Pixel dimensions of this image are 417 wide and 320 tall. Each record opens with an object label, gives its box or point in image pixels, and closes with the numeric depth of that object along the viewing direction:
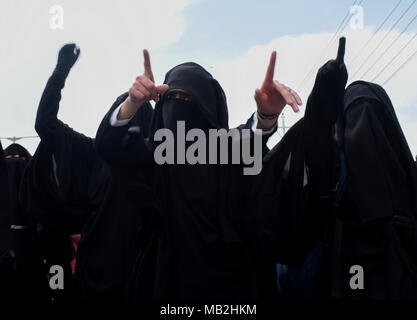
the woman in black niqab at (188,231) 2.23
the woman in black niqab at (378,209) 2.40
